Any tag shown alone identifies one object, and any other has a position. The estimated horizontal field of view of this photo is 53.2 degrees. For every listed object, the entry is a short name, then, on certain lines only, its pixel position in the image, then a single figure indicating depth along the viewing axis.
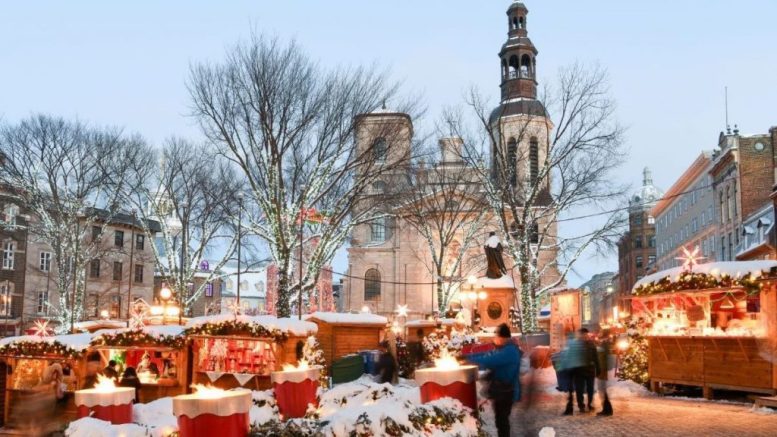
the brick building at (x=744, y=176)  45.44
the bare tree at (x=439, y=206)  38.97
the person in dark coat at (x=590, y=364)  14.06
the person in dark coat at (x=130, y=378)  16.72
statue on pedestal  34.77
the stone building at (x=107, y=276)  55.00
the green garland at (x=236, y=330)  18.98
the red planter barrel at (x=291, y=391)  9.98
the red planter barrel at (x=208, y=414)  6.48
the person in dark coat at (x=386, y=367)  18.67
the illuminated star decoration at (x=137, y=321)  19.55
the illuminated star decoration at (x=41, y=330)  19.84
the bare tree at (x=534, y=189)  33.78
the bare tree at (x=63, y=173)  35.38
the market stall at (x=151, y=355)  19.34
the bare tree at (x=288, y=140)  26.83
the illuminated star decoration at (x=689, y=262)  17.45
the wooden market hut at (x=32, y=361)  19.11
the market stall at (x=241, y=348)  18.98
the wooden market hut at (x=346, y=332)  26.83
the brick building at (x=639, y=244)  91.31
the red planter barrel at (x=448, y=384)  8.64
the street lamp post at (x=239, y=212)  32.47
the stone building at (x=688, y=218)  55.31
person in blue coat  9.42
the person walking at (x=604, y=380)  13.96
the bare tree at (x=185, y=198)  36.38
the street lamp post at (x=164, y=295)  28.87
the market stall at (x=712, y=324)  15.72
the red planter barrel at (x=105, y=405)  10.22
